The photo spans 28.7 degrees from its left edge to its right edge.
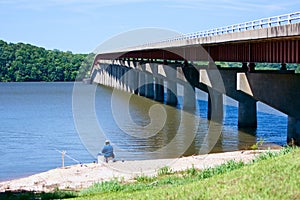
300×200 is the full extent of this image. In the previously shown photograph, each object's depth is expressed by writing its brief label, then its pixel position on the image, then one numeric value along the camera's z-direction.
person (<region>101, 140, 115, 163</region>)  27.33
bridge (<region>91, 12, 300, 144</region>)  32.44
